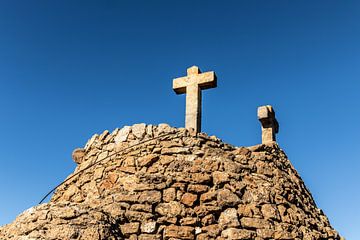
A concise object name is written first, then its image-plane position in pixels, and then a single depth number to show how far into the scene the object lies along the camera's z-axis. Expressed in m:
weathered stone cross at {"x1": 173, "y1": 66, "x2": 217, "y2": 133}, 8.52
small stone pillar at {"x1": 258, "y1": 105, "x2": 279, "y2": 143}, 9.34
